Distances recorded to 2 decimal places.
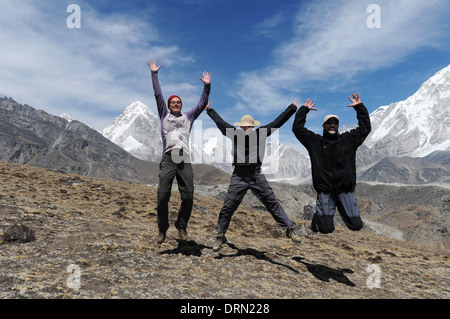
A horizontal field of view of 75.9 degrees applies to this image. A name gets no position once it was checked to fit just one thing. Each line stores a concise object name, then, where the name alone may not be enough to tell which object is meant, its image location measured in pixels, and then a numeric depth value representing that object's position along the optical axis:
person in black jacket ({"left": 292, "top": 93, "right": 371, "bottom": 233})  6.38
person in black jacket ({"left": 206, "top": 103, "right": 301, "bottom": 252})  7.03
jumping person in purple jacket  6.67
